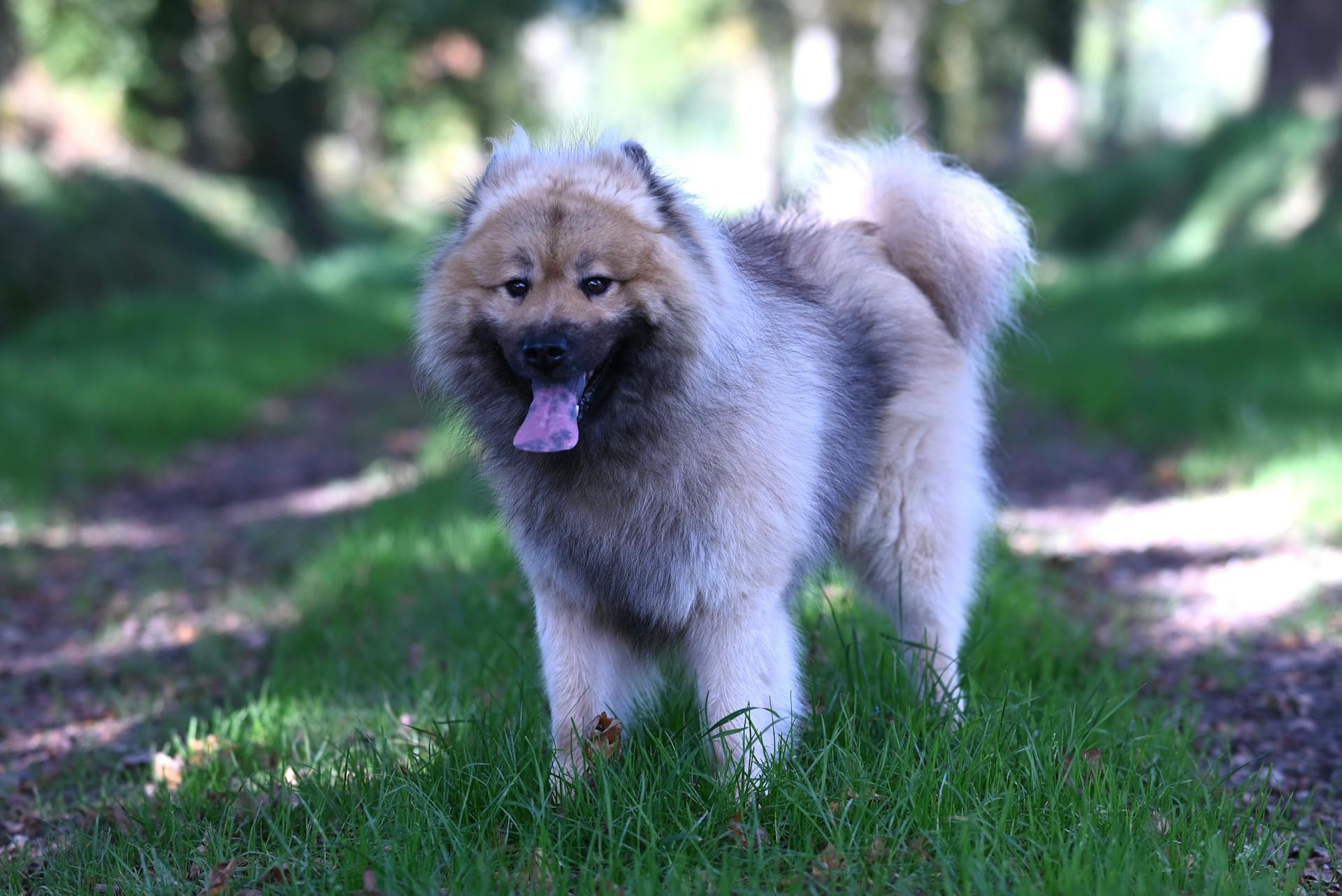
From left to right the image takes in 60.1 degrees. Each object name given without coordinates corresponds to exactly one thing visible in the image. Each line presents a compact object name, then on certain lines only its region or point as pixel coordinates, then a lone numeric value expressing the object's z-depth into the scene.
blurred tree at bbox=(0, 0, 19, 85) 12.84
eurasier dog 2.84
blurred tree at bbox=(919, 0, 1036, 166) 24.95
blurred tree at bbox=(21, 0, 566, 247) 21.08
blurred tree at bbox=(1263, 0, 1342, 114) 14.93
